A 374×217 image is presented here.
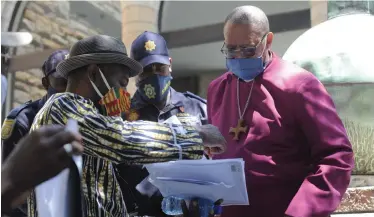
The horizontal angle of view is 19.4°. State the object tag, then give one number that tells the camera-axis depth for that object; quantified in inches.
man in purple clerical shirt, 139.3
